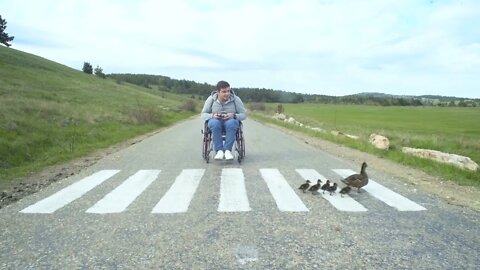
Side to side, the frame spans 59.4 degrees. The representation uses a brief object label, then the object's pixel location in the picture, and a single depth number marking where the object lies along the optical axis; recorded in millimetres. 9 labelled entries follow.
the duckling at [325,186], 7179
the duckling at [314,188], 7183
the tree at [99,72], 114150
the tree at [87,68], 115562
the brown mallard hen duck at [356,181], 7312
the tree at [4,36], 83956
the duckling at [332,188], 7168
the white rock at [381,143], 15430
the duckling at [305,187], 7305
